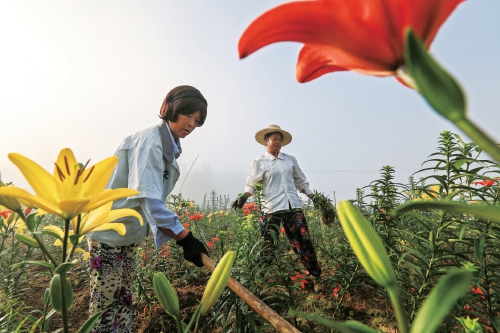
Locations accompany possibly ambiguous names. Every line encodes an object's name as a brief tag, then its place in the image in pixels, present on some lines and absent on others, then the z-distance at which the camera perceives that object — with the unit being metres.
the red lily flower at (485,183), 1.06
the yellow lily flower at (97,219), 0.46
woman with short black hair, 1.35
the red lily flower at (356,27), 0.22
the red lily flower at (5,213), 1.19
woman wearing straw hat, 2.98
